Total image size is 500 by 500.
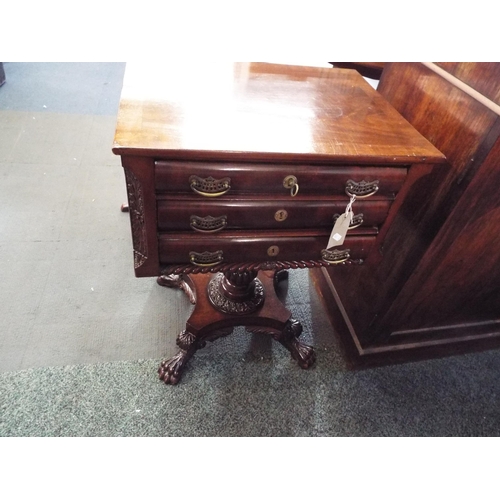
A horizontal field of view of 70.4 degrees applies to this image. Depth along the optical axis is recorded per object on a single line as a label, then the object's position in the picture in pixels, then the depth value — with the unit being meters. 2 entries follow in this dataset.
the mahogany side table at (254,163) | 0.58
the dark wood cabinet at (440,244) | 0.69
